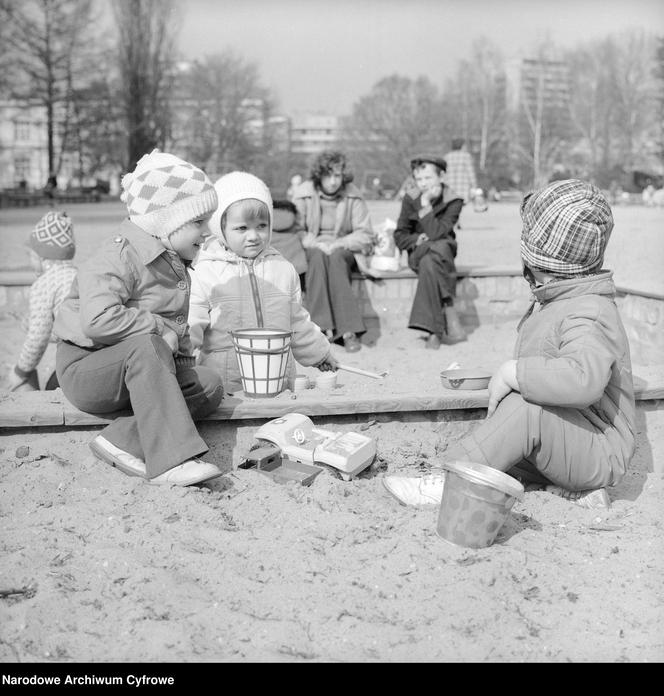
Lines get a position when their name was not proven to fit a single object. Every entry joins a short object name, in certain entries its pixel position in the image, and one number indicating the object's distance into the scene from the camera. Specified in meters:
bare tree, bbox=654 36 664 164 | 41.62
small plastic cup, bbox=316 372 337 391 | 3.51
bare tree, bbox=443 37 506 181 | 48.61
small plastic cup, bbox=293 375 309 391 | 3.52
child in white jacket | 3.58
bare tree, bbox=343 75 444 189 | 44.59
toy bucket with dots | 2.28
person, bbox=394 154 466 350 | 5.59
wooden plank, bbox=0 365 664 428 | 3.01
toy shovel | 3.57
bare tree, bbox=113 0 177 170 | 33.06
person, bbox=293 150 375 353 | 5.52
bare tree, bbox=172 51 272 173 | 42.41
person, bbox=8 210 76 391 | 4.04
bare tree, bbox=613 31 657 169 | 43.91
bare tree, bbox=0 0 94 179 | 28.47
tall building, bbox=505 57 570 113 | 47.81
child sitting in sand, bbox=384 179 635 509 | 2.44
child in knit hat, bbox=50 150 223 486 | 2.70
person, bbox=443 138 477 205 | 12.04
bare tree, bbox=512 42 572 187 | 47.59
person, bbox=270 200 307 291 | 5.63
